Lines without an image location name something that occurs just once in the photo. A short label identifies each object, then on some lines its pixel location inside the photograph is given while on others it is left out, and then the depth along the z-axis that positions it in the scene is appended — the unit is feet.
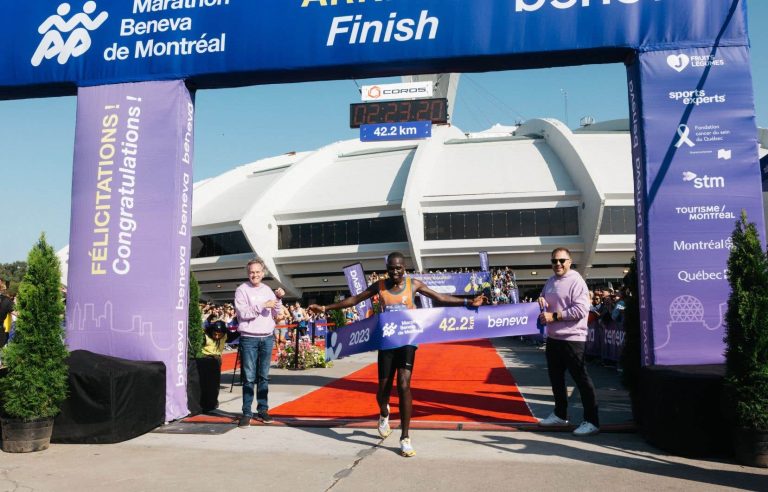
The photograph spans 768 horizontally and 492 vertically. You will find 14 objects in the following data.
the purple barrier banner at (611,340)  40.68
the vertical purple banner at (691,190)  19.76
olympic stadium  146.41
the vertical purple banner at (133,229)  22.88
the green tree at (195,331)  26.17
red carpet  23.88
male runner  17.90
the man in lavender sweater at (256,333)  22.71
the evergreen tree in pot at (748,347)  15.48
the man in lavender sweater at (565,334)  19.75
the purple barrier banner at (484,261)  97.86
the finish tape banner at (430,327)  18.51
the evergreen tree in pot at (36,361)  18.13
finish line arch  20.10
